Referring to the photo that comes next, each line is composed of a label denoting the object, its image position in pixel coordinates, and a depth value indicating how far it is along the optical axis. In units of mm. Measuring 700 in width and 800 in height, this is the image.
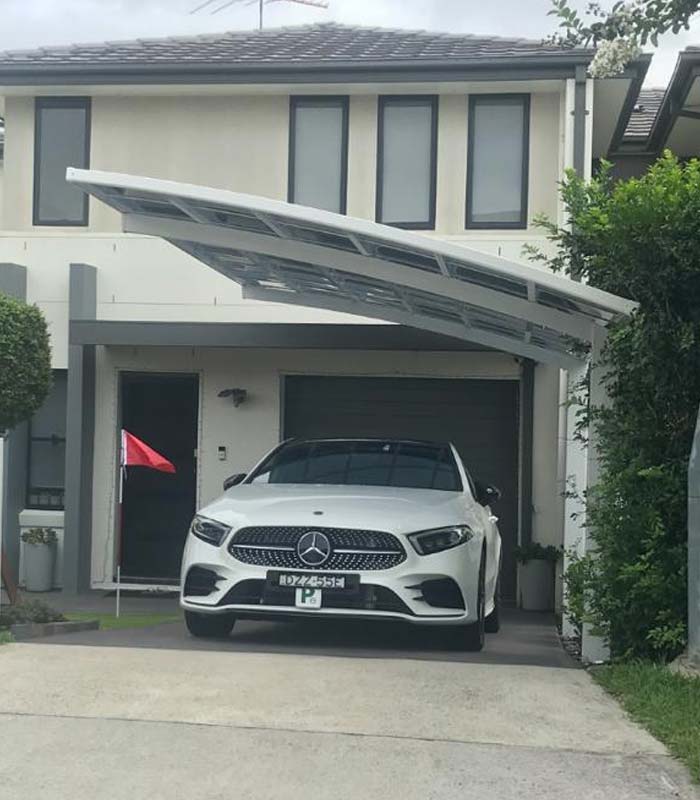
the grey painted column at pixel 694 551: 6355
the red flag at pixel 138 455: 10523
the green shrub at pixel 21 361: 9102
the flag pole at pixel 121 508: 12641
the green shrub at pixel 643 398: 6379
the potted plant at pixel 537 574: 12070
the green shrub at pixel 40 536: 12758
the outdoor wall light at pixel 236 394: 12875
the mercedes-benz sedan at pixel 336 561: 7406
